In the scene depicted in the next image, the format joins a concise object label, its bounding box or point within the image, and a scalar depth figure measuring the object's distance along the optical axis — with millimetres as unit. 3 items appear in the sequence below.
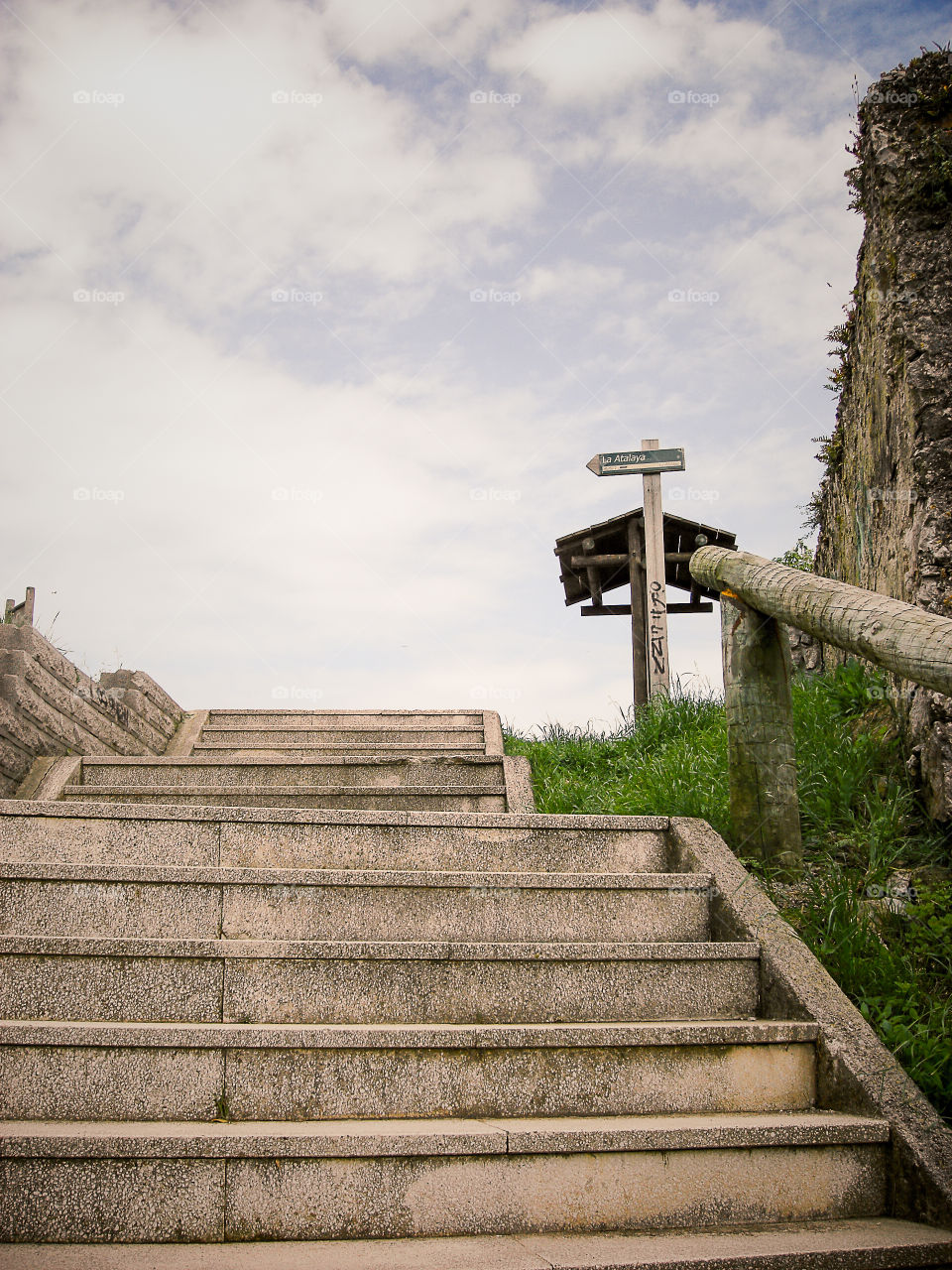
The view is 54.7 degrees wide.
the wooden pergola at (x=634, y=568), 8289
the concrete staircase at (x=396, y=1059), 1880
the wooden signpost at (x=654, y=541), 7750
